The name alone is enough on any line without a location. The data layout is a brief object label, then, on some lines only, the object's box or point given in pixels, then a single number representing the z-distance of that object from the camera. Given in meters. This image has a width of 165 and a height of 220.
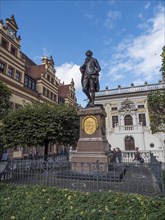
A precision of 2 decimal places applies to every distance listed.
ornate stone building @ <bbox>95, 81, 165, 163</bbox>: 30.70
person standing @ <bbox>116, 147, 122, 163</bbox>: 16.38
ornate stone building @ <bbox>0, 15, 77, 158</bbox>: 22.34
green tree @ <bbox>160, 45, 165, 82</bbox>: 12.92
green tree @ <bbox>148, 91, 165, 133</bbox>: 15.64
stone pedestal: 8.18
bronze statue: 10.02
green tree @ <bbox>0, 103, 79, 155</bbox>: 13.58
